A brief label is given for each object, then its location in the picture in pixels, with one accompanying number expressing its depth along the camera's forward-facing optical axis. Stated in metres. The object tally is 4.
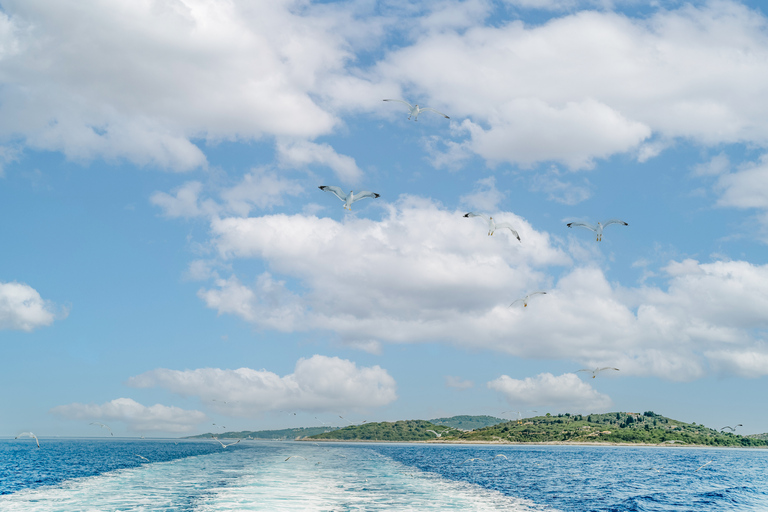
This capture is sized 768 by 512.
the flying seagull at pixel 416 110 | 55.91
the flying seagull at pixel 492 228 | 54.11
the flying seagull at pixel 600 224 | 54.34
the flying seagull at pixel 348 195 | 49.19
